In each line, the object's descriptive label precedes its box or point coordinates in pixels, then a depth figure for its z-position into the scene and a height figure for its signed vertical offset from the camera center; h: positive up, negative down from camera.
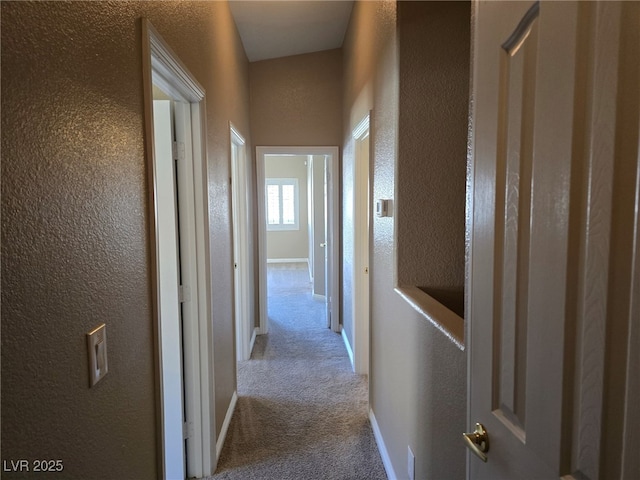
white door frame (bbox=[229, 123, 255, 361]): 3.79 -0.34
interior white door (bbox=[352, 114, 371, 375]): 3.41 -0.41
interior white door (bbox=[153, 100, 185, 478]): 2.04 -0.37
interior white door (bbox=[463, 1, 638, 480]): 0.58 -0.04
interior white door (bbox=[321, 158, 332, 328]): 4.62 -0.53
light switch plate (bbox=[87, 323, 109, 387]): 0.92 -0.32
